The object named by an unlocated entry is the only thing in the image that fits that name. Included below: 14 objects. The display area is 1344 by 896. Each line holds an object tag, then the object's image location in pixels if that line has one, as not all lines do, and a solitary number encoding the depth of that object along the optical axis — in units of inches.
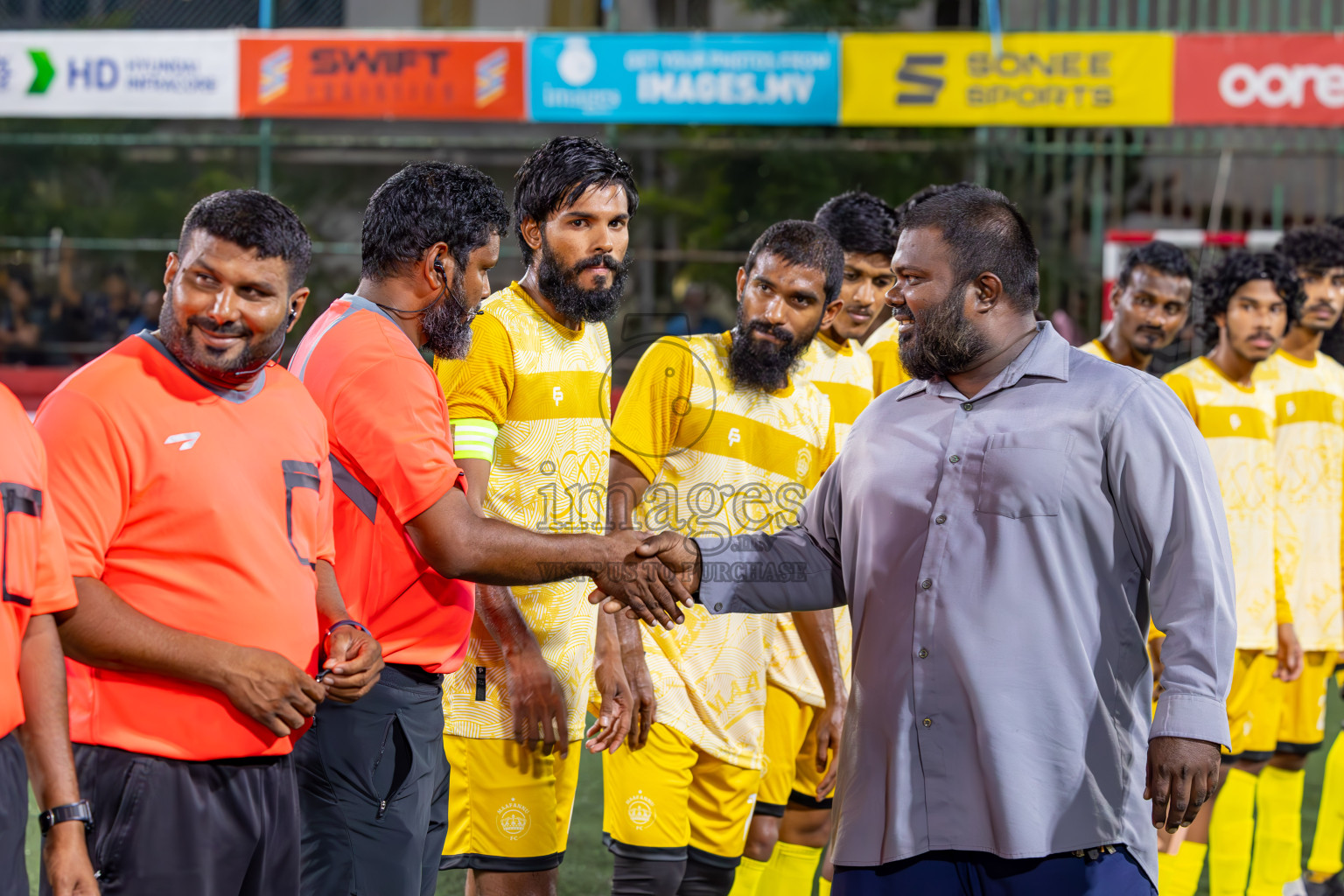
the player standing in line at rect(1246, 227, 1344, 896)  430.9
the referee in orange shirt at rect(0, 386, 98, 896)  169.6
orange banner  1069.8
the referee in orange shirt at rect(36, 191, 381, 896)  185.9
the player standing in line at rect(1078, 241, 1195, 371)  405.4
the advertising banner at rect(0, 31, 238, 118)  1078.4
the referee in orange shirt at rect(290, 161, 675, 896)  222.7
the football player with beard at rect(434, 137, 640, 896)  276.4
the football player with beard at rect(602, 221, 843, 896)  301.4
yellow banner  1007.0
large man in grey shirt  202.2
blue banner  1043.9
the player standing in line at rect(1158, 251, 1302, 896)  415.2
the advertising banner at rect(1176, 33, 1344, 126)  993.5
